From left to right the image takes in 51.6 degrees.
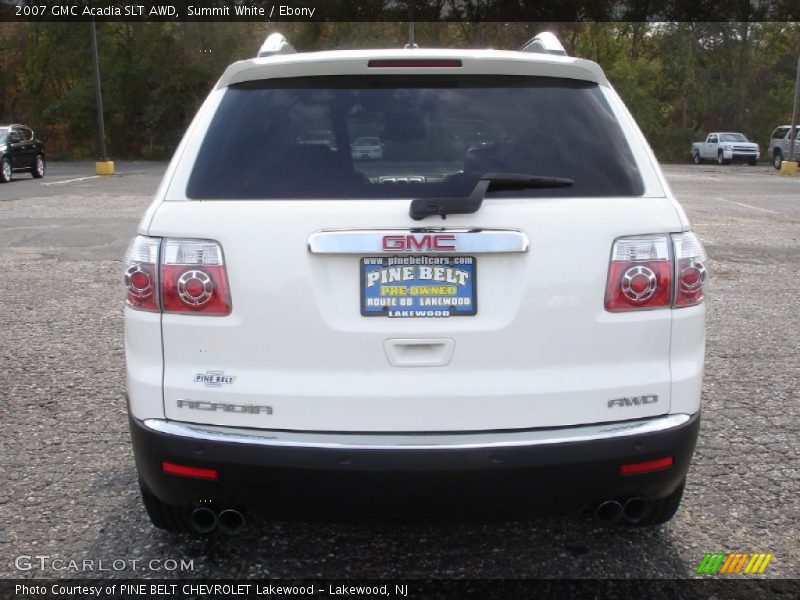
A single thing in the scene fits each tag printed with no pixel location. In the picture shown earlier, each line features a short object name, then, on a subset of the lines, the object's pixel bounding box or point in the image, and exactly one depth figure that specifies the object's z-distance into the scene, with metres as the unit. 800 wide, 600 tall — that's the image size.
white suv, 2.45
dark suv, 24.16
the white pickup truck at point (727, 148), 41.62
